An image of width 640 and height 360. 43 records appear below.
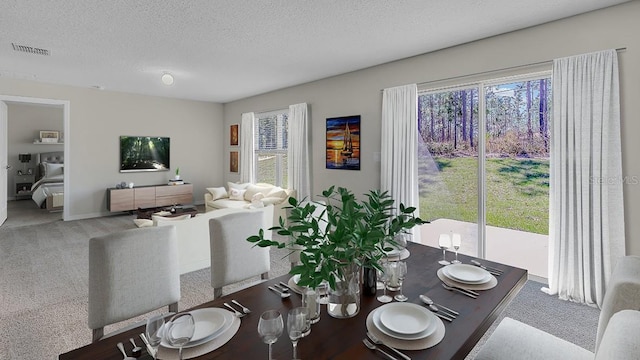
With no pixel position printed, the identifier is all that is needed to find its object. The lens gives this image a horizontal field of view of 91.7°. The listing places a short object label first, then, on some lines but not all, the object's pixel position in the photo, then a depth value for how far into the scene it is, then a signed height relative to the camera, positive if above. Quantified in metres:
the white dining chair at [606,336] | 0.84 -0.50
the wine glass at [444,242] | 1.95 -0.40
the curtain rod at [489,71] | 3.09 +1.19
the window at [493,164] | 3.37 +0.17
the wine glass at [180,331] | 1.06 -0.53
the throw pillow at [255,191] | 6.28 -0.26
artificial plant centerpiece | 1.20 -0.27
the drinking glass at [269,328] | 1.04 -0.51
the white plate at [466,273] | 1.66 -0.53
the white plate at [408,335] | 1.15 -0.58
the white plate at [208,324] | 1.12 -0.58
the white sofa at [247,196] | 5.58 -0.36
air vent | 3.82 +1.63
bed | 6.81 -0.09
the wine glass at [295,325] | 1.05 -0.51
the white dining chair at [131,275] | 1.48 -0.49
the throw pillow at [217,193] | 6.51 -0.31
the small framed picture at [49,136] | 8.70 +1.21
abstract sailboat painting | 4.87 +0.58
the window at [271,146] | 6.50 +0.70
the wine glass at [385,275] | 1.56 -0.50
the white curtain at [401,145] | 4.10 +0.45
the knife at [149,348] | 1.02 -0.58
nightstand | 8.54 -0.13
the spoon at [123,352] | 1.03 -0.59
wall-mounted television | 6.78 +0.57
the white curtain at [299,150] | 5.59 +0.51
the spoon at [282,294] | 1.51 -0.57
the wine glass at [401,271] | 1.56 -0.47
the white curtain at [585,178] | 2.72 +0.00
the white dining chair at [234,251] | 1.91 -0.46
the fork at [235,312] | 1.32 -0.58
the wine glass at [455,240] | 1.89 -0.38
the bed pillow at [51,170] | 8.31 +0.22
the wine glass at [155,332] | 1.01 -0.51
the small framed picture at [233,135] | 7.67 +1.08
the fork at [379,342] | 1.06 -0.60
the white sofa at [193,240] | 3.32 -0.69
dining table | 1.07 -0.60
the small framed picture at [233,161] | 7.76 +0.43
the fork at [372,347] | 1.06 -0.60
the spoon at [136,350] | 1.05 -0.59
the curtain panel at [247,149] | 7.09 +0.67
